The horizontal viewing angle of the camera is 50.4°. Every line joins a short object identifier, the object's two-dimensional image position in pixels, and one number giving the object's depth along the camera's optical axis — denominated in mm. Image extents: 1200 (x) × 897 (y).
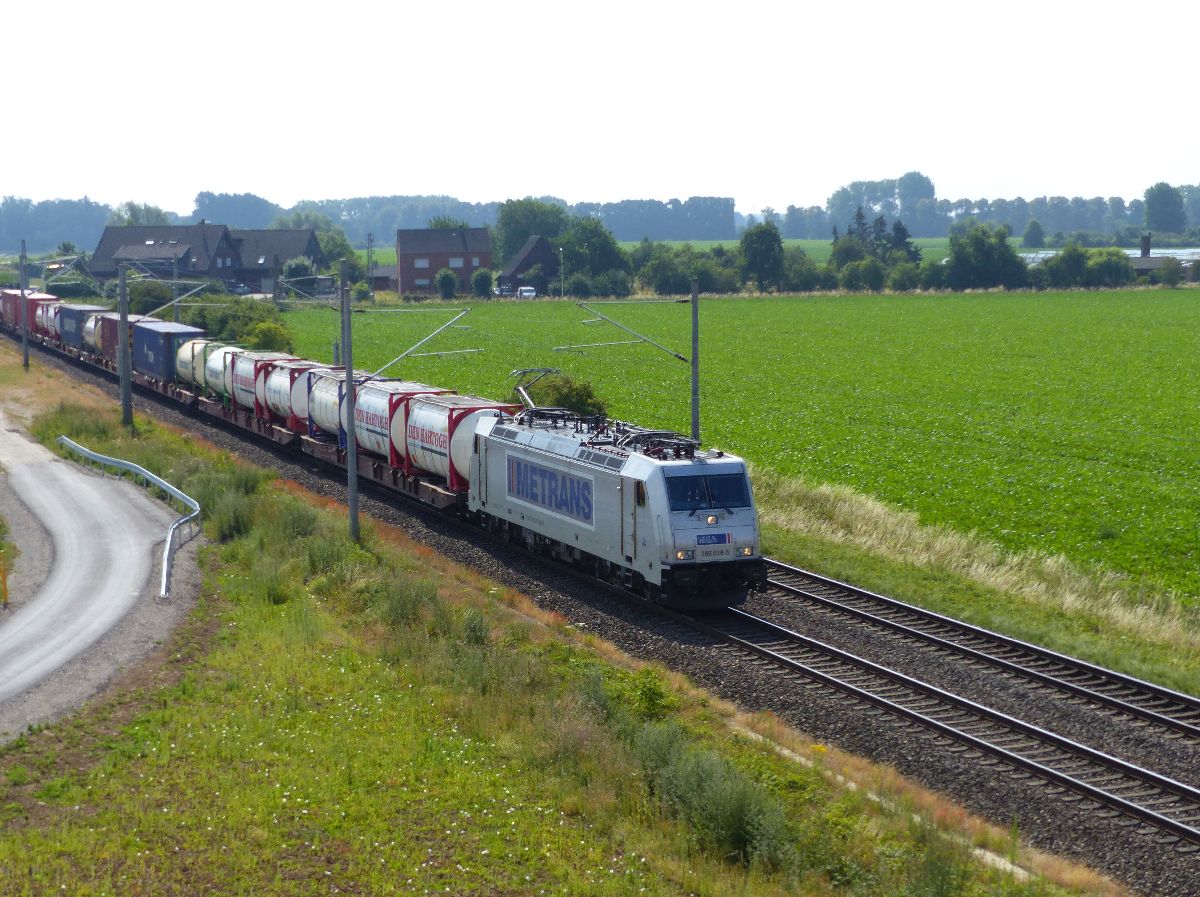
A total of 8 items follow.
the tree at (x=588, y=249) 155000
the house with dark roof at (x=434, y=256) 155375
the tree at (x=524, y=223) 191125
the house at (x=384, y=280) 167250
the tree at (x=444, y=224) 166288
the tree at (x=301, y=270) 143375
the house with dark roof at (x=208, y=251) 152000
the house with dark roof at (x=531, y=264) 157750
